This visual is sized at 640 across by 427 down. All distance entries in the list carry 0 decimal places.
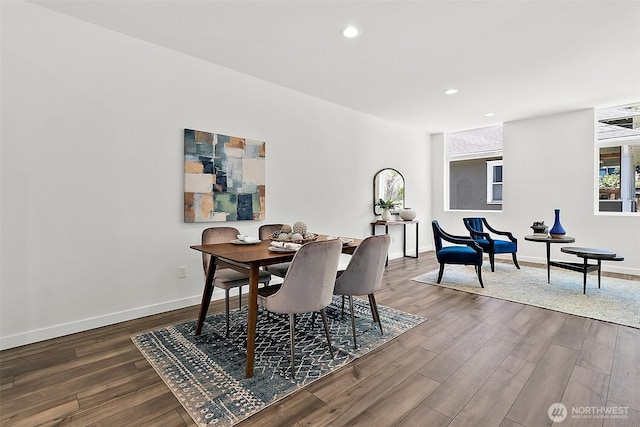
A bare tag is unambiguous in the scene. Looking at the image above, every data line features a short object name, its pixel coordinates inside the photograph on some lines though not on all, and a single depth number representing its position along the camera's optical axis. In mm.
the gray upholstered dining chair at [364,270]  2406
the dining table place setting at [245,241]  2738
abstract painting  3279
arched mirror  5613
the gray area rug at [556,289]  3160
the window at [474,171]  6586
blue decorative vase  4340
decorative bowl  2619
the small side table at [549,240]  4124
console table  5391
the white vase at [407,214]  5758
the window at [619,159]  4863
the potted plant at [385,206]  5508
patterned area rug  1749
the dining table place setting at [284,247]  2306
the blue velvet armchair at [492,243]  4664
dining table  2002
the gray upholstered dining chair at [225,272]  2604
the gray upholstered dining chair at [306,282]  1976
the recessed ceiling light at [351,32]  2736
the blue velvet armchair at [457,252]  3977
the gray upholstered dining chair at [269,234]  2914
